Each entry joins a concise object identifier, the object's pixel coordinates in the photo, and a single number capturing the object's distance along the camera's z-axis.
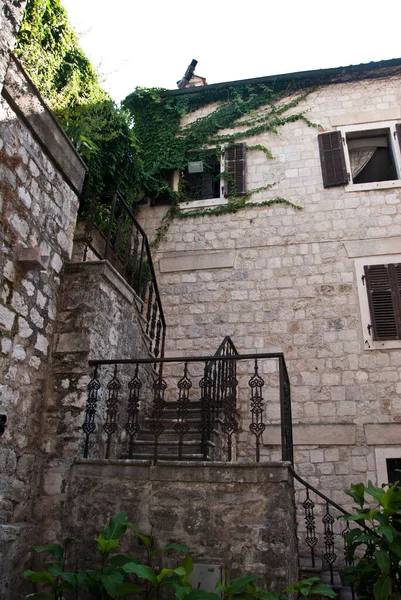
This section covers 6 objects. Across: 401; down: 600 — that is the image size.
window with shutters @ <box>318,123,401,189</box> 7.91
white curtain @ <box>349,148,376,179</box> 8.20
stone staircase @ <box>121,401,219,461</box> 4.47
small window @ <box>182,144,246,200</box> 8.30
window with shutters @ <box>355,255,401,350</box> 6.80
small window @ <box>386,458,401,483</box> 6.10
